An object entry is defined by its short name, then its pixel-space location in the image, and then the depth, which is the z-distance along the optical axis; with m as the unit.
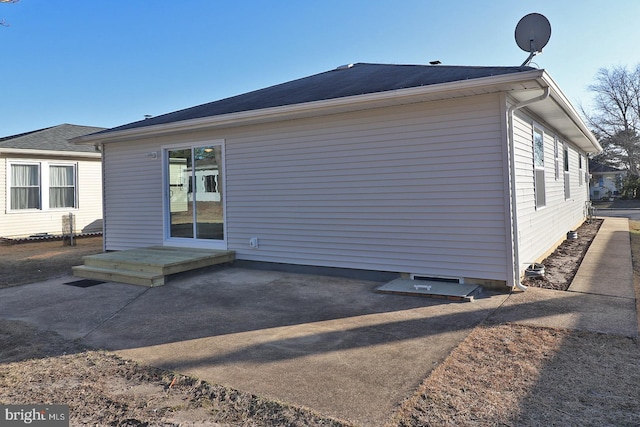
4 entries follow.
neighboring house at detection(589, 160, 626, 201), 34.36
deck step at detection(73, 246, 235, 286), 6.23
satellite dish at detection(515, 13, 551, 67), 5.90
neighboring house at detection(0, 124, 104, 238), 11.78
